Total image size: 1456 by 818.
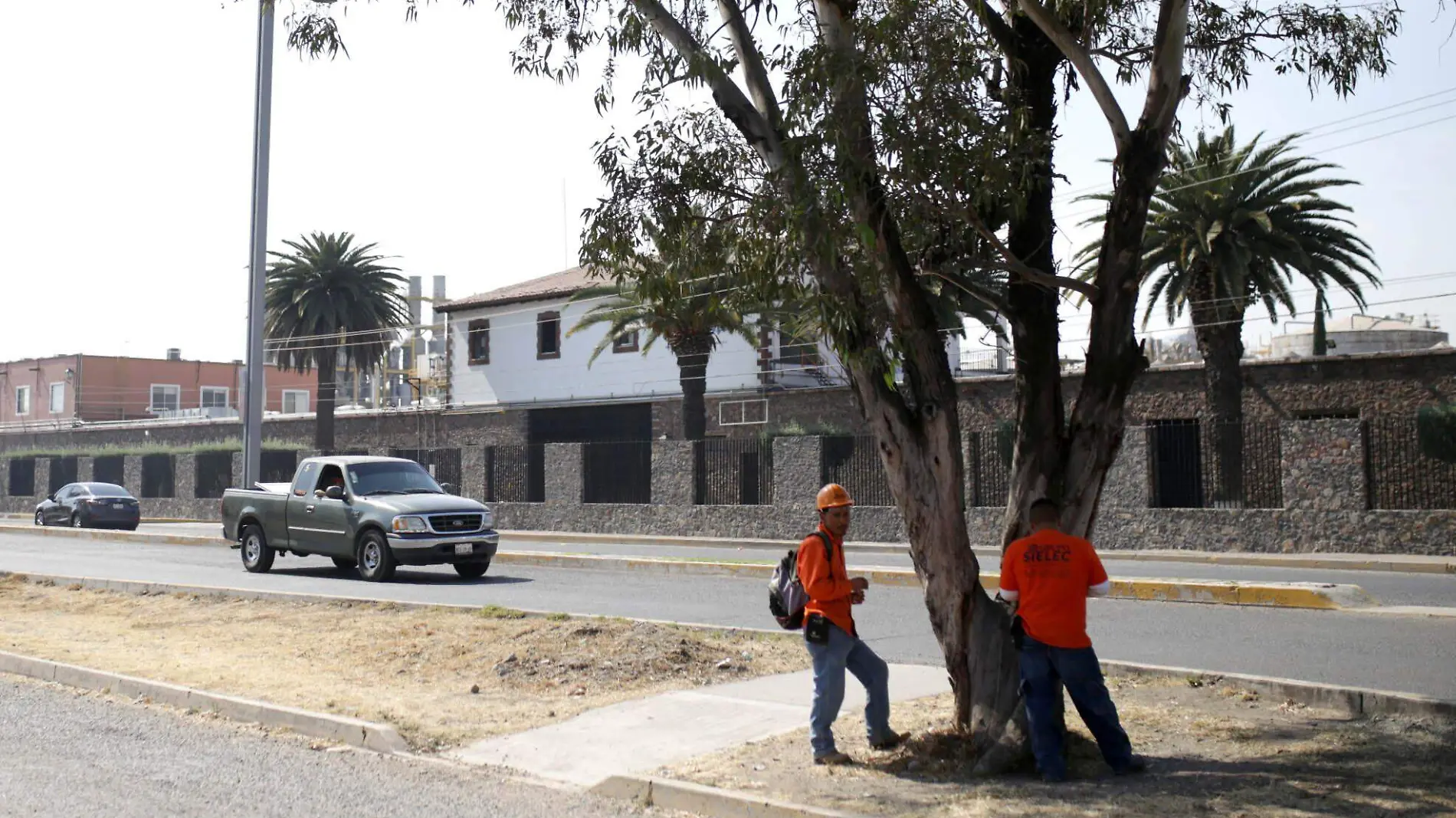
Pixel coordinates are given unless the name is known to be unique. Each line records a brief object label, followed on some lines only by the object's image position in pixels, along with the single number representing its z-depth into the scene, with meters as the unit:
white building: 45.38
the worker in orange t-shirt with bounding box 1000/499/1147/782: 6.78
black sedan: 39.25
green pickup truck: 19.38
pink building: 68.94
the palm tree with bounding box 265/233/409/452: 46.41
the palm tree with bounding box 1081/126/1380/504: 27.92
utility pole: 28.62
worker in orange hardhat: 7.23
